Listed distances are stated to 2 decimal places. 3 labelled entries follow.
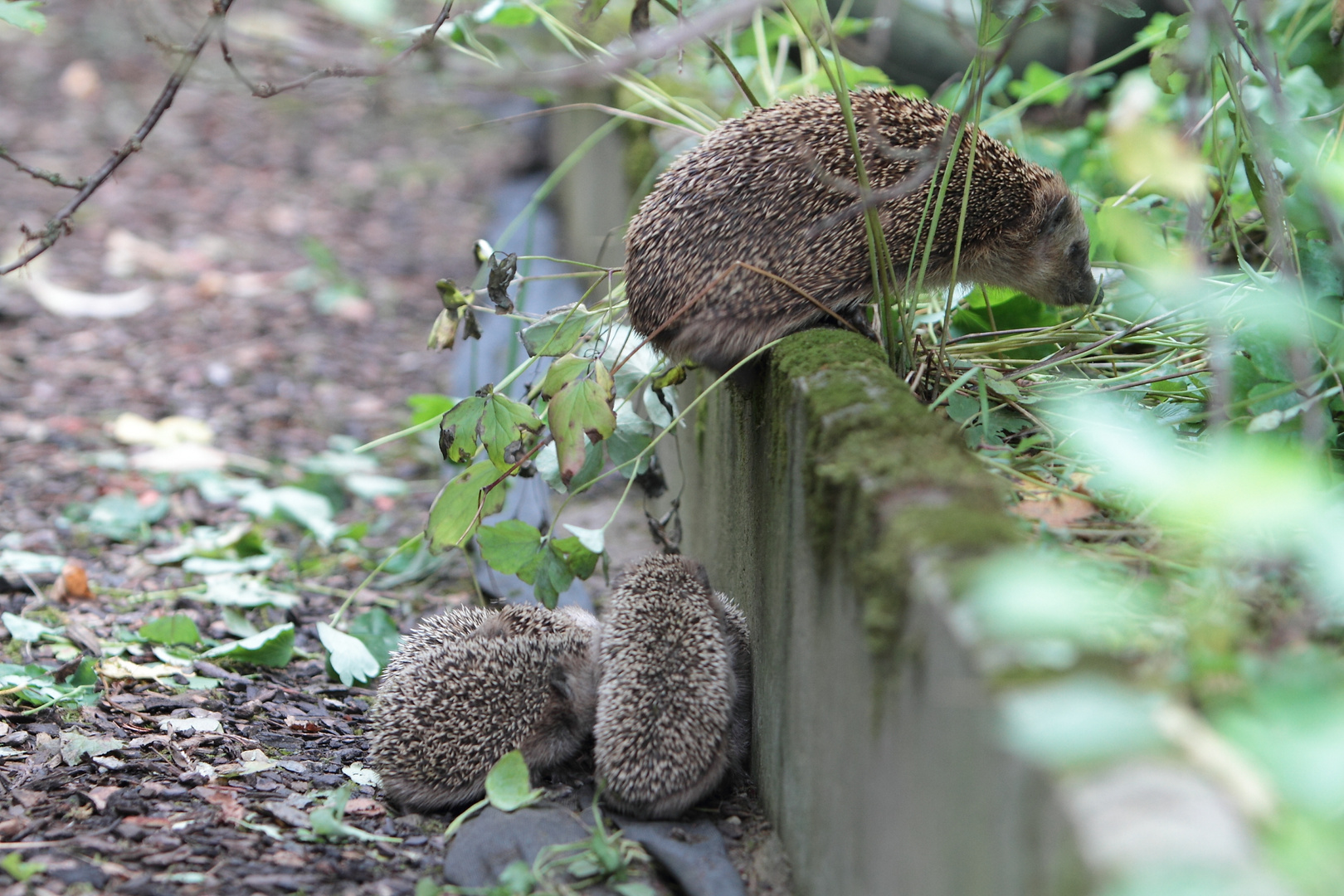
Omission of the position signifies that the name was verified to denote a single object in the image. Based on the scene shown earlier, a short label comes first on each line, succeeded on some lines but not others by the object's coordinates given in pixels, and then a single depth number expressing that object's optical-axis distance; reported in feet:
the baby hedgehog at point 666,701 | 21.13
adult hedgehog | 25.00
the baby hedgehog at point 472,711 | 22.44
